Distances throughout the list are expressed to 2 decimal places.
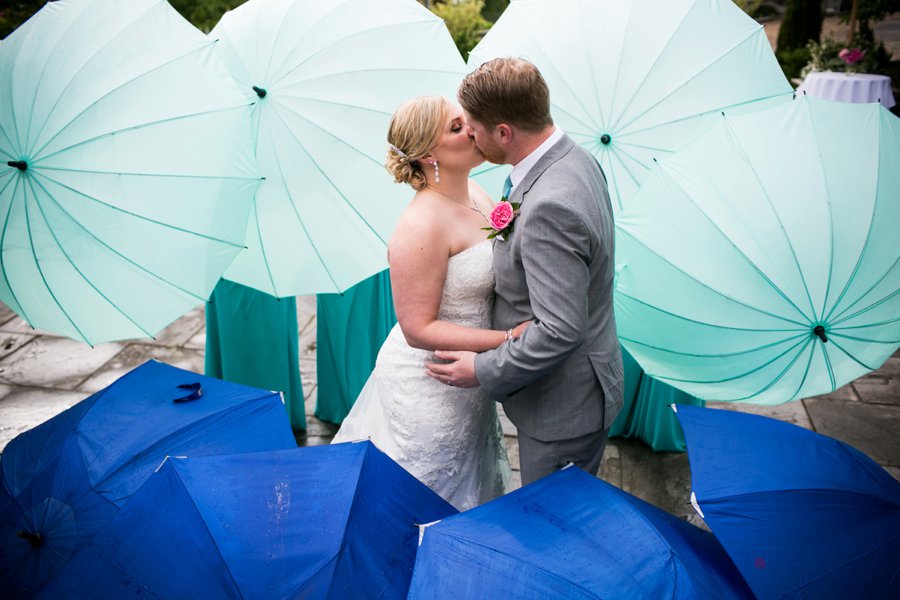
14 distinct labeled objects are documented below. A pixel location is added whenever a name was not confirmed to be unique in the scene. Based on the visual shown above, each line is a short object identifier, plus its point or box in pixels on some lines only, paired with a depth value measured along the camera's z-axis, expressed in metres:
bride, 2.71
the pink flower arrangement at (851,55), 10.25
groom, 2.21
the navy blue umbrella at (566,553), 1.73
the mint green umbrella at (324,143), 3.39
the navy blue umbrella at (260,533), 1.75
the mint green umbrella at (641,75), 3.51
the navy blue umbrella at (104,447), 2.14
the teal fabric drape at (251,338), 4.22
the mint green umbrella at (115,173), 2.90
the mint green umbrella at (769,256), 2.53
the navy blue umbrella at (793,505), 1.89
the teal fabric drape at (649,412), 4.31
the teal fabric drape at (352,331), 4.36
